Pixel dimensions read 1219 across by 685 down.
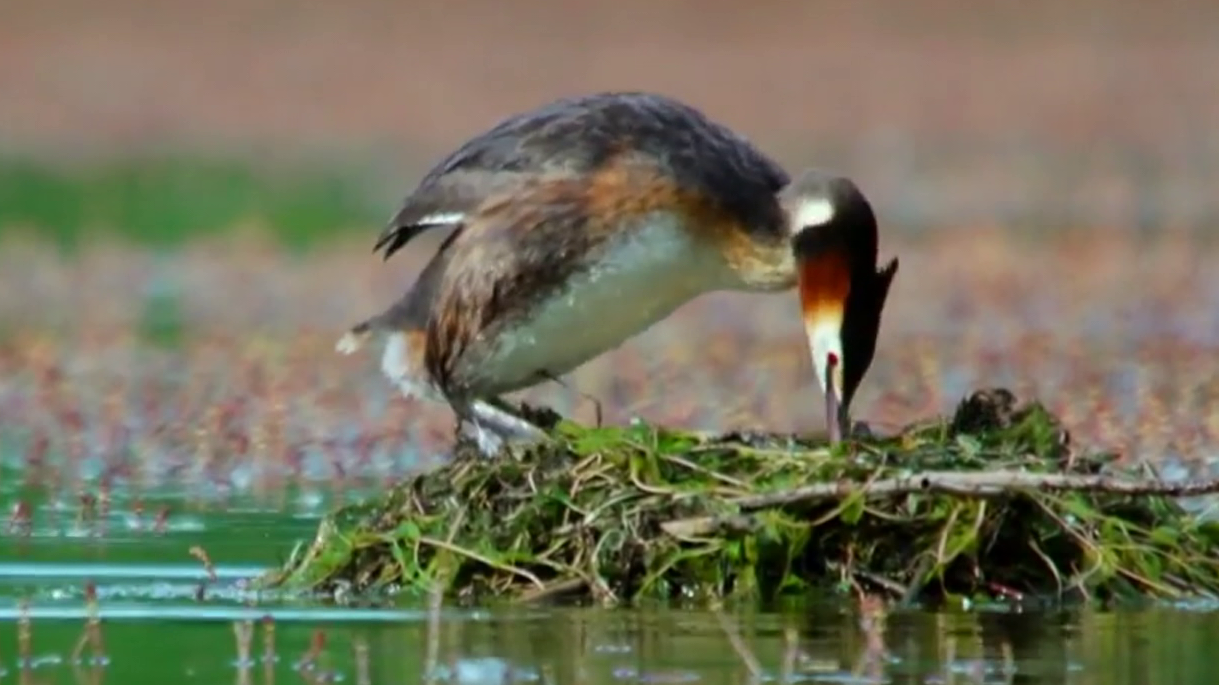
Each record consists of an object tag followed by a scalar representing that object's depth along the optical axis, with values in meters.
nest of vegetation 18.03
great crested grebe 21.05
